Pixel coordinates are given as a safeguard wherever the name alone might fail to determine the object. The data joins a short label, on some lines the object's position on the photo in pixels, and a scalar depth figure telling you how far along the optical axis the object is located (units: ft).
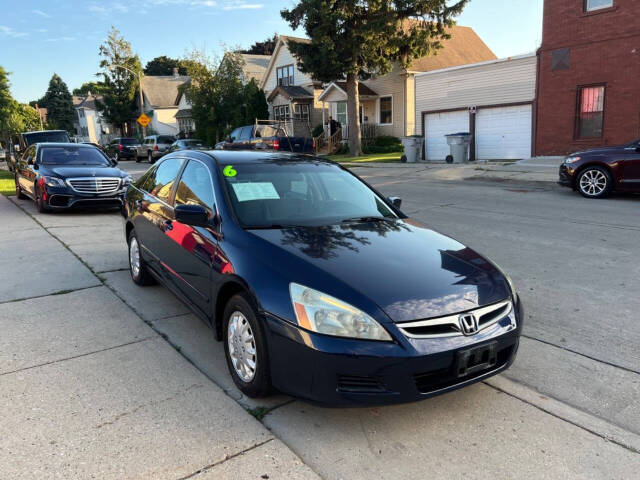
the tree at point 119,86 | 160.66
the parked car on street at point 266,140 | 72.69
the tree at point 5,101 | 172.24
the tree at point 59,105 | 321.52
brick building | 54.95
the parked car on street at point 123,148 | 113.70
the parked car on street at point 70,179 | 33.17
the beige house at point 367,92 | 97.96
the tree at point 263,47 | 208.15
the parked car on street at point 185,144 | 86.43
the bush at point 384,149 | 96.64
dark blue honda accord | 8.72
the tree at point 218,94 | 111.45
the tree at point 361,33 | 75.66
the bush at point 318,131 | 116.88
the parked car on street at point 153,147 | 99.50
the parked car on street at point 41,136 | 69.26
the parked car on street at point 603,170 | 35.60
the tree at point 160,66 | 321.93
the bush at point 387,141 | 97.96
